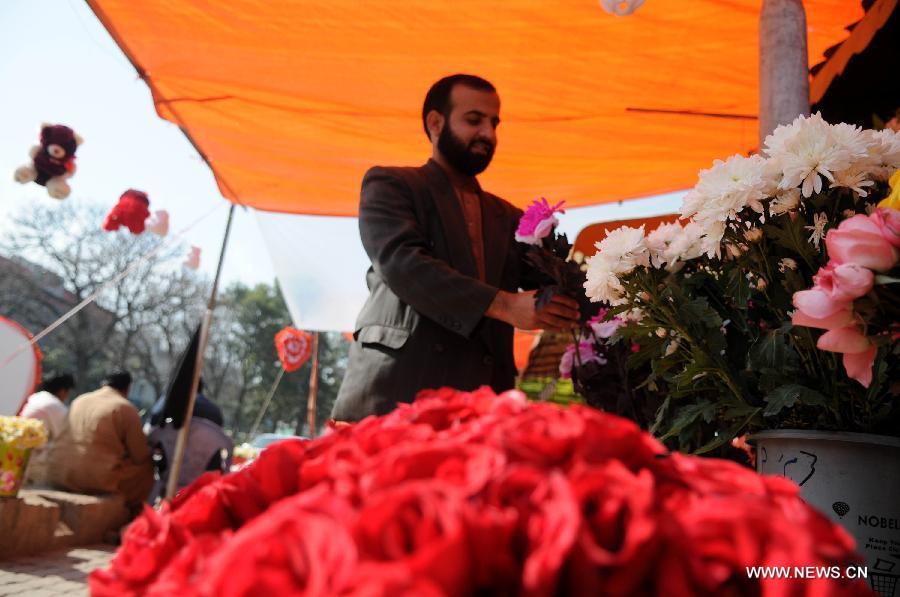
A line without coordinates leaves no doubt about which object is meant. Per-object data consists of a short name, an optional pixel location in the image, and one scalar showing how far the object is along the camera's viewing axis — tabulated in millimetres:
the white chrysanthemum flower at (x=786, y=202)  1089
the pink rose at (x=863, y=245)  808
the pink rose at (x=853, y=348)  870
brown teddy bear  5938
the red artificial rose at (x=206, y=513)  522
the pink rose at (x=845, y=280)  813
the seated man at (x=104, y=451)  6031
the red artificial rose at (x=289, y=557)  359
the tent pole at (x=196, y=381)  5078
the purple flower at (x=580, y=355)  1881
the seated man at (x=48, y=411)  6332
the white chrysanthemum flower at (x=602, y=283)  1282
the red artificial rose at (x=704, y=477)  471
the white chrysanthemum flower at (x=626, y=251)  1247
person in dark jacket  1780
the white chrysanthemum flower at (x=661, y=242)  1274
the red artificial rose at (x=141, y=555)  486
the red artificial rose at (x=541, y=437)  459
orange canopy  3236
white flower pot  926
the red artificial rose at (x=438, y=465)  430
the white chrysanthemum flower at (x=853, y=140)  1040
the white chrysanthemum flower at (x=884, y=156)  1070
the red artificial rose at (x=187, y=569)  413
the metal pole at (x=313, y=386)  9711
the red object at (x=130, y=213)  6449
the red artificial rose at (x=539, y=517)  372
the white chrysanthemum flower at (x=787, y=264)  1088
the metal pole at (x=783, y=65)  1832
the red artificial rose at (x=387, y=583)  327
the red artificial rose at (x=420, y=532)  358
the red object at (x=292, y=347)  12578
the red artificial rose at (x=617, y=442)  482
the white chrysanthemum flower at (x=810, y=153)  1040
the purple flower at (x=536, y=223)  1665
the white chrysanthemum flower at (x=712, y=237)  1140
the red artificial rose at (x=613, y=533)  381
